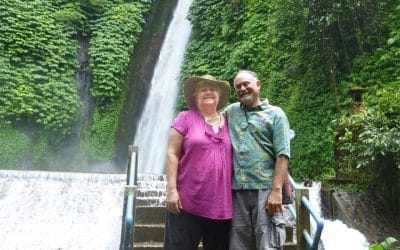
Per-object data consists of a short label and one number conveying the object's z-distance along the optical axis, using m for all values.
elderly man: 2.70
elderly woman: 2.70
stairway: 4.78
